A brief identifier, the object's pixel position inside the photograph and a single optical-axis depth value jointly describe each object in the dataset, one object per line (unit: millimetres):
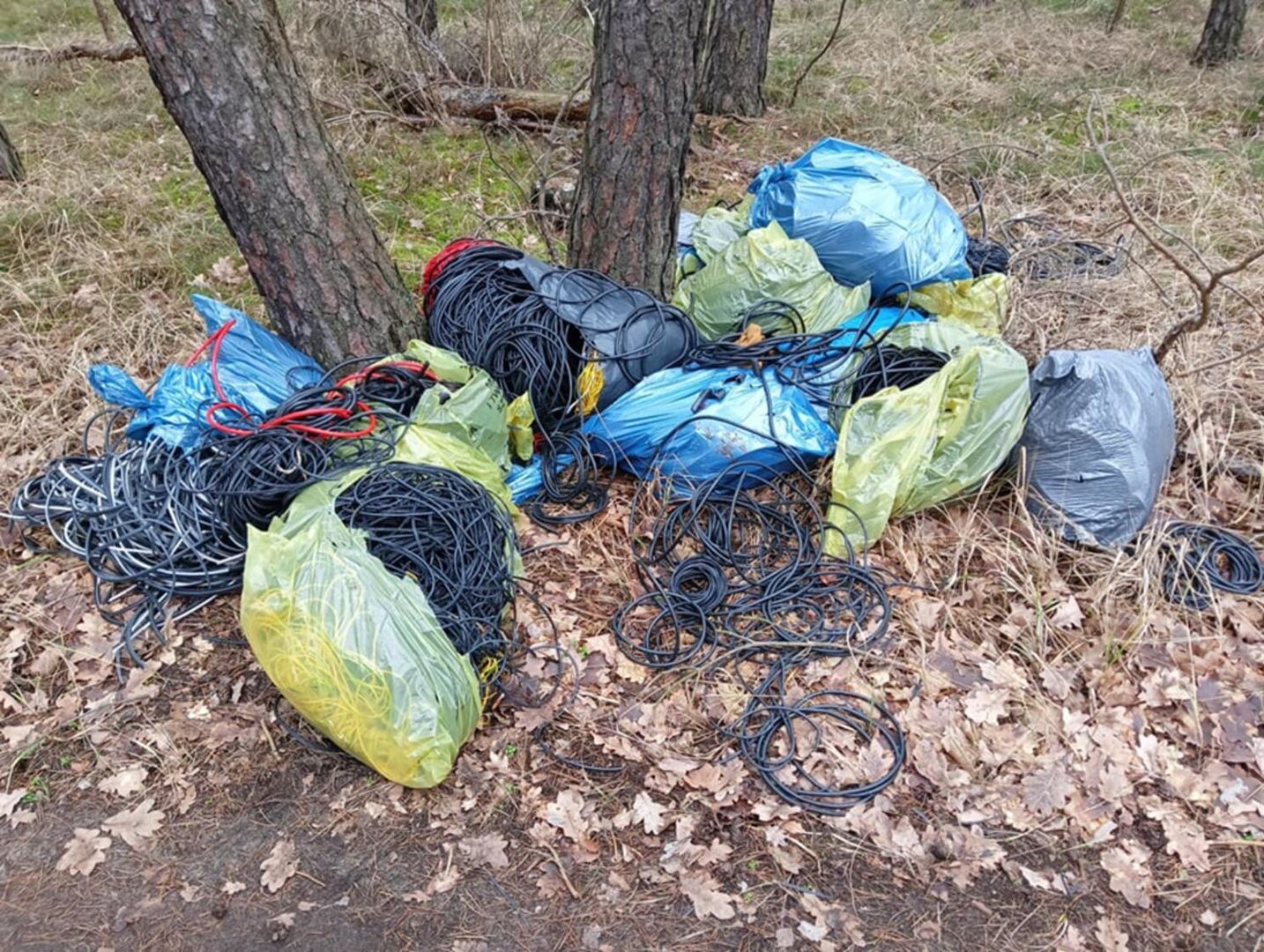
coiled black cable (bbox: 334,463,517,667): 2572
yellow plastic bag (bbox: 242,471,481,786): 2109
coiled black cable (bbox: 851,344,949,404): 3301
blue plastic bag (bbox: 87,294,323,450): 3088
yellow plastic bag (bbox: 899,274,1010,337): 3826
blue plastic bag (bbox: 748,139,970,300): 3633
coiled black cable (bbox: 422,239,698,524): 3299
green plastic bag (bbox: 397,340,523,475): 2992
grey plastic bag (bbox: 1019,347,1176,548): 2932
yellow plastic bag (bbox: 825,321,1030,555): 2914
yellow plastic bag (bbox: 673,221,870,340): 3570
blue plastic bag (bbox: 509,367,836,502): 3127
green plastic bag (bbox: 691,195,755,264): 4148
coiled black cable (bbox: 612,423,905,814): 2434
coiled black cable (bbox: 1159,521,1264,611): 2867
